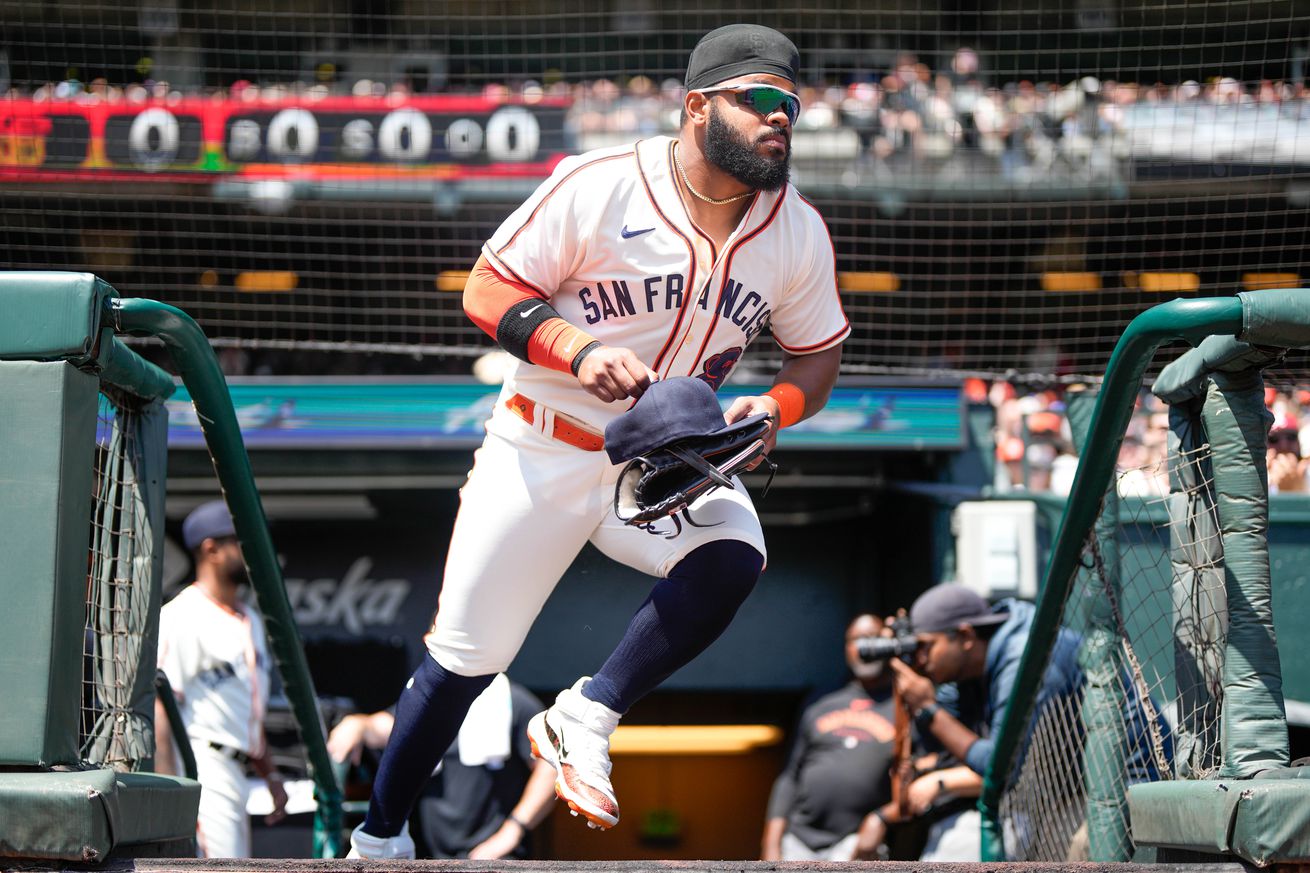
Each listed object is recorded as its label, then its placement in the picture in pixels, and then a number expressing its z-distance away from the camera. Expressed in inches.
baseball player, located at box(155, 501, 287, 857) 373.7
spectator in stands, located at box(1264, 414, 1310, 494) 498.9
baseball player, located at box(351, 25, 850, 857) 195.0
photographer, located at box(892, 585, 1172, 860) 361.7
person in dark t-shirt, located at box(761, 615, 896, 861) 433.1
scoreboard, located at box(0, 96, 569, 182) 759.1
